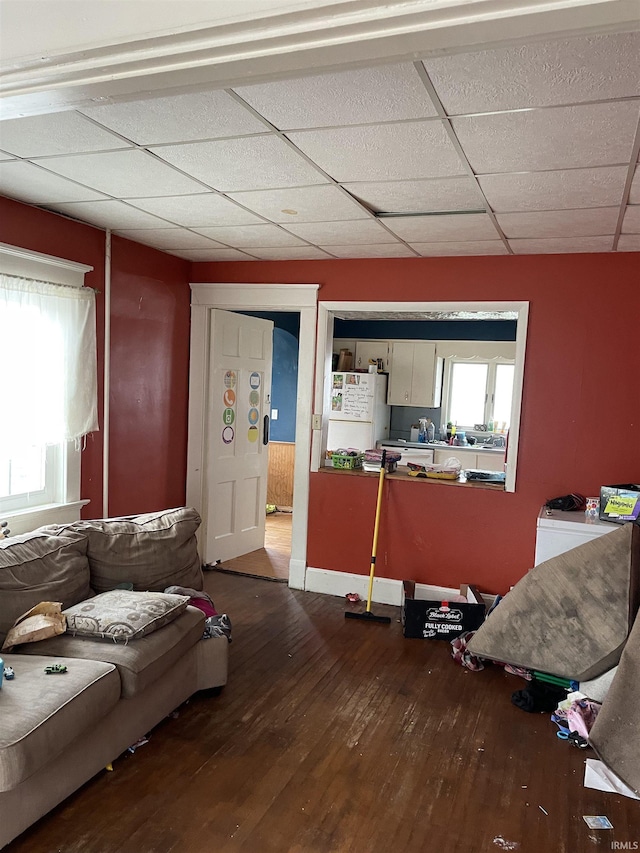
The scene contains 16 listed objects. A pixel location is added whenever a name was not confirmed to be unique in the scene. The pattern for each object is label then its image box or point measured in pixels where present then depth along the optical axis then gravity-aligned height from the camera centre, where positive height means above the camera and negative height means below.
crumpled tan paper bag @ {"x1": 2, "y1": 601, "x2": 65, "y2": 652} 2.56 -1.05
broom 4.27 -1.54
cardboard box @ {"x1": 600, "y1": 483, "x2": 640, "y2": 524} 3.62 -0.59
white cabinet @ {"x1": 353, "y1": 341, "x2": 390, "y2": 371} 7.81 +0.47
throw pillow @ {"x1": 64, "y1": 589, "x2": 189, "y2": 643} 2.63 -1.03
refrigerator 7.16 -0.25
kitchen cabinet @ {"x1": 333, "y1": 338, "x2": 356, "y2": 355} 7.97 +0.56
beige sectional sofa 2.10 -1.13
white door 5.17 -0.44
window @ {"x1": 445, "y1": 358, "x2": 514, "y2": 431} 7.60 +0.03
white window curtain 3.43 +0.06
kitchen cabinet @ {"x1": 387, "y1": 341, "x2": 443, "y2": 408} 7.64 +0.21
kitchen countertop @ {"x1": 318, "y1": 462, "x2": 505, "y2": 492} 4.39 -0.63
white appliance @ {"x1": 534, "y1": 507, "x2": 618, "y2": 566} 3.59 -0.77
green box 4.77 -0.55
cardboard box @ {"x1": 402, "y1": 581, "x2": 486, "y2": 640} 3.92 -1.41
